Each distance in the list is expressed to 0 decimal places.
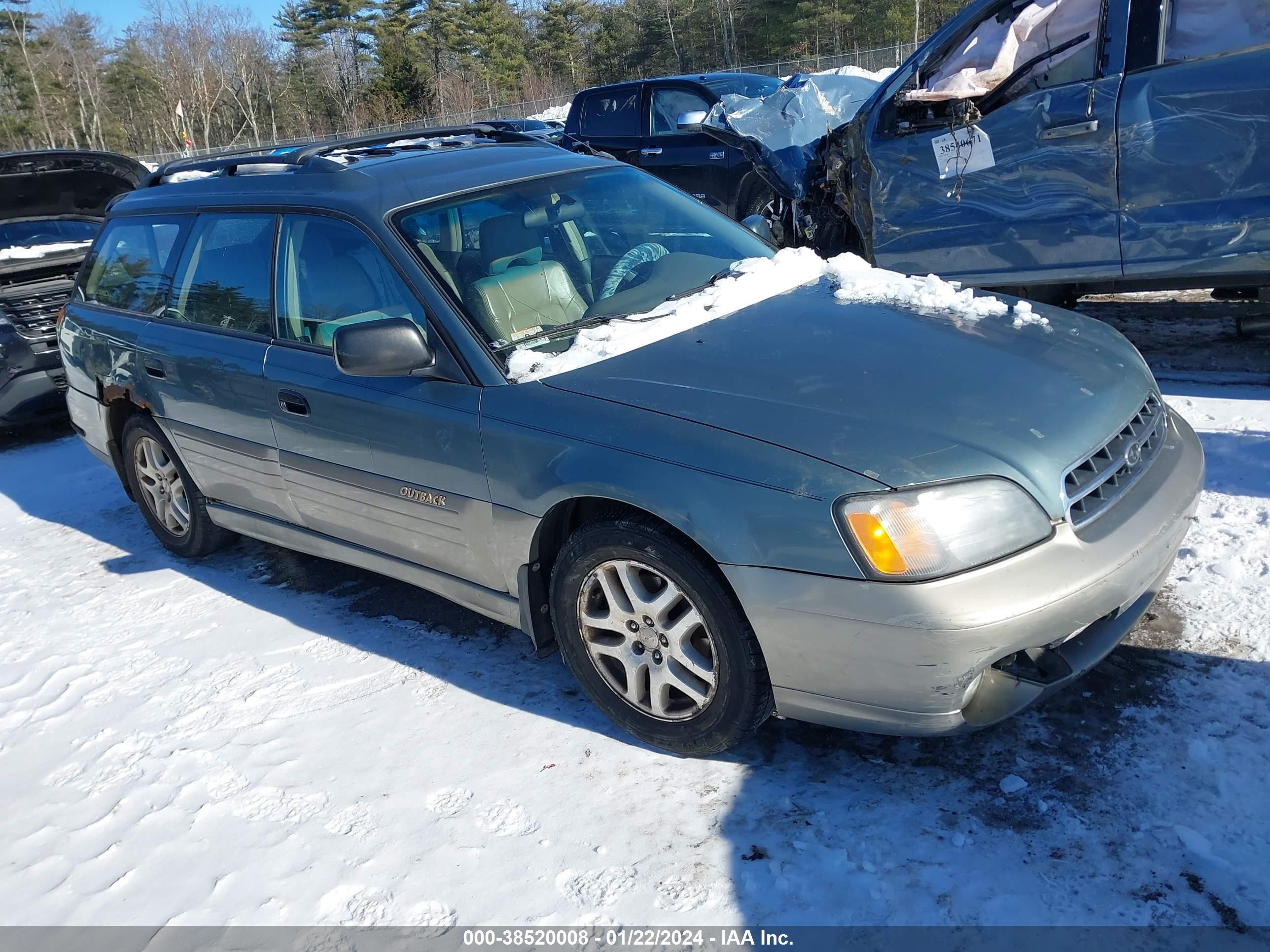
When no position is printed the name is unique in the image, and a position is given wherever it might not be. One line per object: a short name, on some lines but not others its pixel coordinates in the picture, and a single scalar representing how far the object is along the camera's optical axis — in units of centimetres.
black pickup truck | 962
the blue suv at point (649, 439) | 251
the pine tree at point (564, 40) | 5506
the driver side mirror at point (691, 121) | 860
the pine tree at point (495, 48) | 5241
